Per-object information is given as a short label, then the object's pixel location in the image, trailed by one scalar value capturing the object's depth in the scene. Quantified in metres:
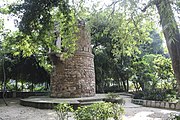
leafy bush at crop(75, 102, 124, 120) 3.46
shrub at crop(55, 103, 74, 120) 4.25
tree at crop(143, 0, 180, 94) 3.14
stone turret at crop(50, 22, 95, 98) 10.70
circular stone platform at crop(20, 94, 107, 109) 8.48
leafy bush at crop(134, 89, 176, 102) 9.54
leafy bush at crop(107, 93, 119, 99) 10.26
